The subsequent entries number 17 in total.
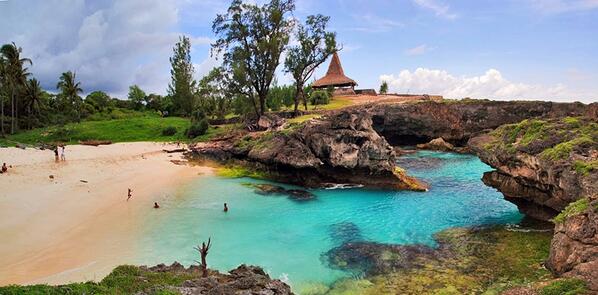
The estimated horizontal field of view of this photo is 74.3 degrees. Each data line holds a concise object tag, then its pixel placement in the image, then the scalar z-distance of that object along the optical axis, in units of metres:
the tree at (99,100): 83.18
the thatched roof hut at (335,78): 81.19
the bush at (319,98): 69.06
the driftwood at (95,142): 52.28
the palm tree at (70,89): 67.66
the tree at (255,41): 48.62
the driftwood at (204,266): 12.01
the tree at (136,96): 92.19
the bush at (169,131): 60.78
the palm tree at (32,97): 63.66
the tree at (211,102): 72.25
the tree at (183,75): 77.00
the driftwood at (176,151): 47.86
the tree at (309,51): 50.72
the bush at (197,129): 57.94
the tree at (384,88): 93.38
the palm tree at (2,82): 55.22
